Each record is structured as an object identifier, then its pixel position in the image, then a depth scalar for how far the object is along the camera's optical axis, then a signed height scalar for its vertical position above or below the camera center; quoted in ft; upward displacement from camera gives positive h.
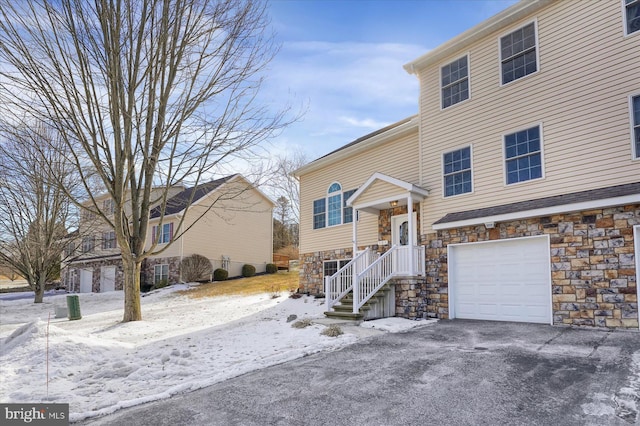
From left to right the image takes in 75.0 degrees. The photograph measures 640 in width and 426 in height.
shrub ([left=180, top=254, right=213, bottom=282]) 75.82 -4.31
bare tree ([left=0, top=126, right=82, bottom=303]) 55.57 +2.99
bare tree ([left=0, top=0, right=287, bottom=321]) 30.14 +12.76
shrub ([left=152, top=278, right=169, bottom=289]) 73.87 -6.68
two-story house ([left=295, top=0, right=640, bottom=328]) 26.71 +4.38
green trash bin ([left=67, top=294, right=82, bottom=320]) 44.81 -6.43
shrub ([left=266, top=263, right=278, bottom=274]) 91.81 -5.62
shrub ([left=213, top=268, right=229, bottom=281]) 80.02 -5.85
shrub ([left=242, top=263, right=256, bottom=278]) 86.84 -5.63
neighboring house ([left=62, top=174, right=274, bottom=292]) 78.18 -0.21
